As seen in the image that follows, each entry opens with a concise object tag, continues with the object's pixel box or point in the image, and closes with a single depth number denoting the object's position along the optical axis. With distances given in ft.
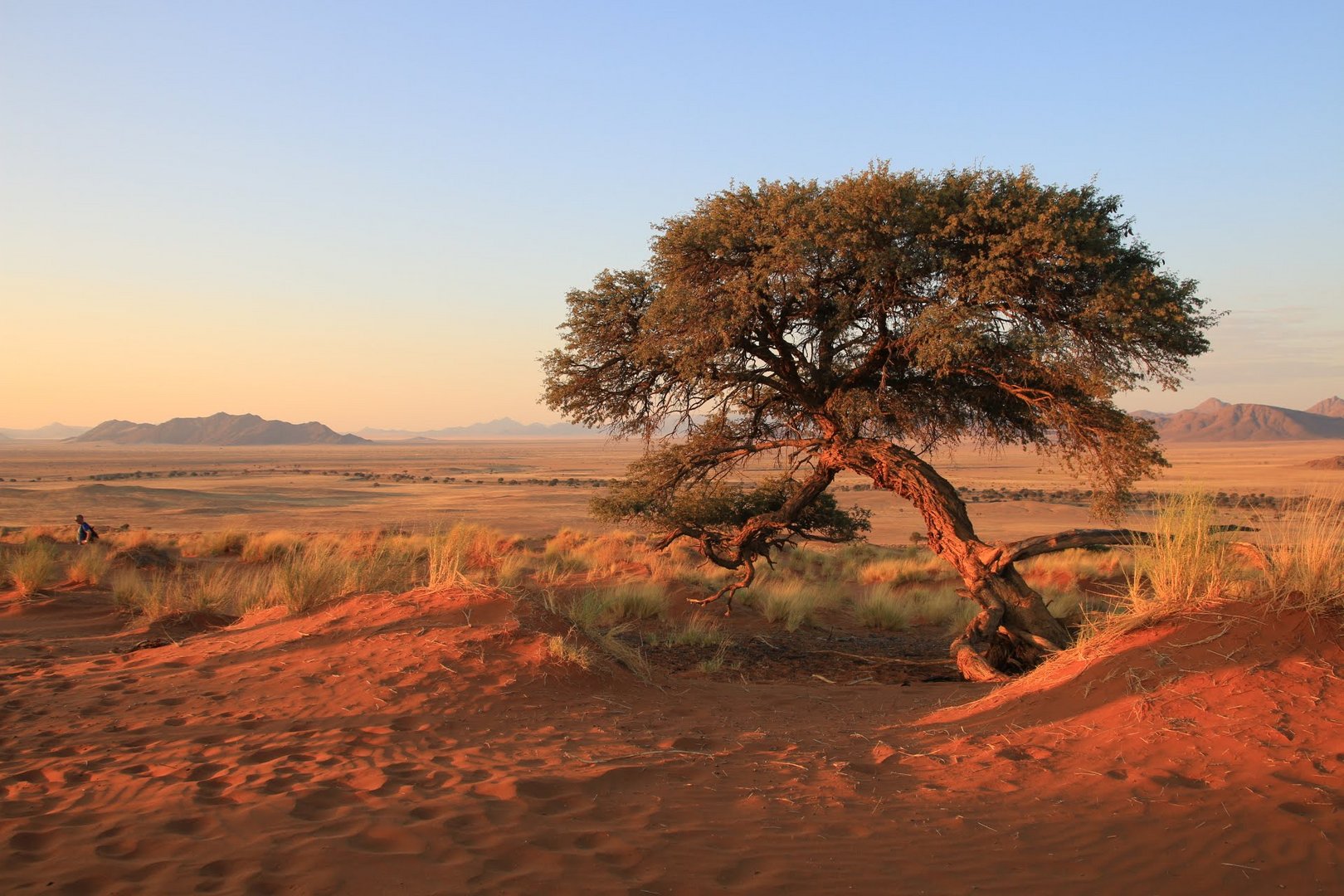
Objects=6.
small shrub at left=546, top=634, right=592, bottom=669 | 29.17
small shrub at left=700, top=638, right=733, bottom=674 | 36.06
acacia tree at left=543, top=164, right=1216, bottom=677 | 33.81
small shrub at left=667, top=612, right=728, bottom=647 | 43.14
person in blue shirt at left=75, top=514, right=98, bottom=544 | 73.00
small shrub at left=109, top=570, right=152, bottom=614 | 47.26
